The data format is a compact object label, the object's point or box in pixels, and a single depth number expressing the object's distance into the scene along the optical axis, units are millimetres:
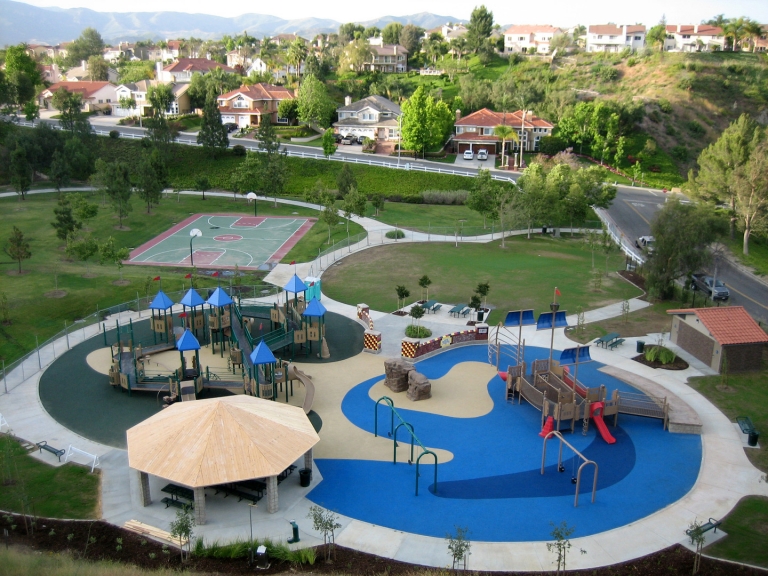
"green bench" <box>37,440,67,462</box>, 23094
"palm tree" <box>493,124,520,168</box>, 85125
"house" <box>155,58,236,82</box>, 132875
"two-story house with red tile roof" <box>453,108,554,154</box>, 92319
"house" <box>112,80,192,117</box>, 105750
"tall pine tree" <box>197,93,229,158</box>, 78375
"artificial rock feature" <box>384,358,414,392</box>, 28844
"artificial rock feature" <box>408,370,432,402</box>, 28125
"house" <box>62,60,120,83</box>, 143875
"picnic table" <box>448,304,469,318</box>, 38188
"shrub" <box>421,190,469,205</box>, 70750
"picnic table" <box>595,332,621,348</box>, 33750
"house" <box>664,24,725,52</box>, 142125
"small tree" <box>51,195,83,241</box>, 45969
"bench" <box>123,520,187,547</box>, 18945
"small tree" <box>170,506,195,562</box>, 17859
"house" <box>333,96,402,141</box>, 95188
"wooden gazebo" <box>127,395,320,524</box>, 19844
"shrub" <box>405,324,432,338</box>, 35075
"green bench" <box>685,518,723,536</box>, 18950
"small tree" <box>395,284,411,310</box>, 37031
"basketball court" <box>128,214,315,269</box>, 49262
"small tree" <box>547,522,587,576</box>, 17359
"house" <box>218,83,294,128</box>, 100750
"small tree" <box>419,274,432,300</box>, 38781
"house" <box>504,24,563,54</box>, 158750
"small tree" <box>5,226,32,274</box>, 40781
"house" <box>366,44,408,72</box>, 147125
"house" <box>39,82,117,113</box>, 110312
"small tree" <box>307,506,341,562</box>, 18281
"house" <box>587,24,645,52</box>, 147000
